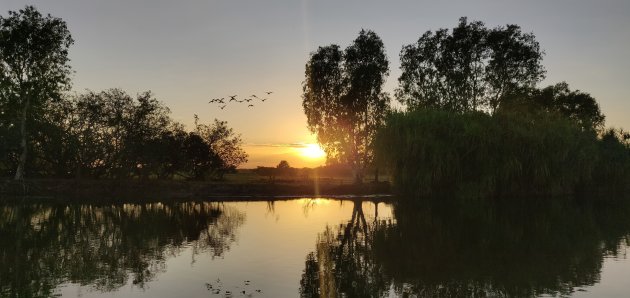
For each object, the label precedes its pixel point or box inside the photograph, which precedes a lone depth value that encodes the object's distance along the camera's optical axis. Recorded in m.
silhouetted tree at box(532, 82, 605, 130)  88.44
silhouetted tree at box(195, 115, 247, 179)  71.31
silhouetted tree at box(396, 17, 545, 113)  63.23
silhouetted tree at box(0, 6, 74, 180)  52.78
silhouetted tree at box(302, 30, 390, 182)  64.94
